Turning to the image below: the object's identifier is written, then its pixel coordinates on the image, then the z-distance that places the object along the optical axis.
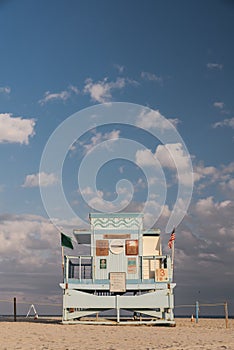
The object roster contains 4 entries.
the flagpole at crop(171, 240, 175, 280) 32.22
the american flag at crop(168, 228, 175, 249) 33.78
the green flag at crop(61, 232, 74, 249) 34.16
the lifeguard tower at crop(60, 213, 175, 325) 31.56
